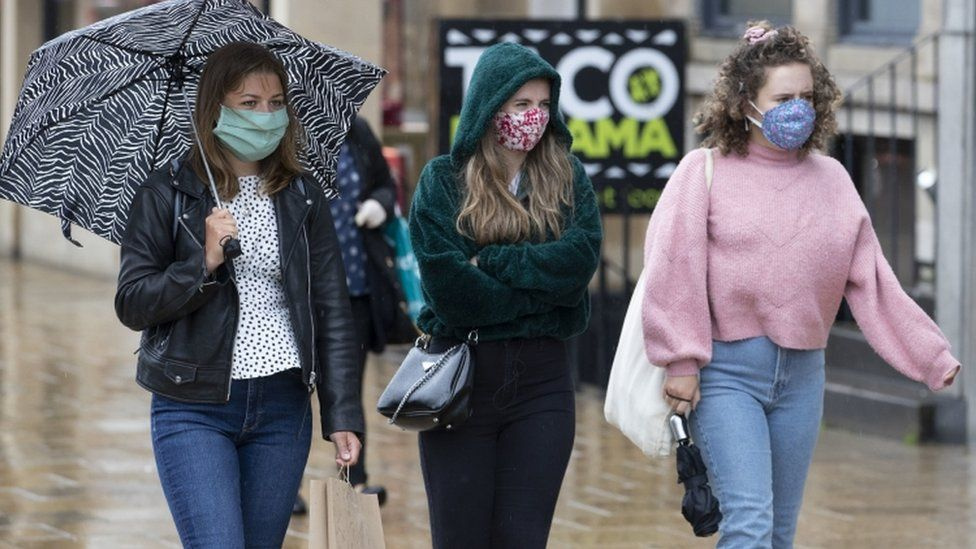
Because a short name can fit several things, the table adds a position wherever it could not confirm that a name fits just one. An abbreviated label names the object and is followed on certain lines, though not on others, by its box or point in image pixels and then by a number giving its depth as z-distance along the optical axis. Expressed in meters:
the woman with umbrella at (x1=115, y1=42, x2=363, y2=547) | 9.41
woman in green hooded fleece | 10.07
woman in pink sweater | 10.23
